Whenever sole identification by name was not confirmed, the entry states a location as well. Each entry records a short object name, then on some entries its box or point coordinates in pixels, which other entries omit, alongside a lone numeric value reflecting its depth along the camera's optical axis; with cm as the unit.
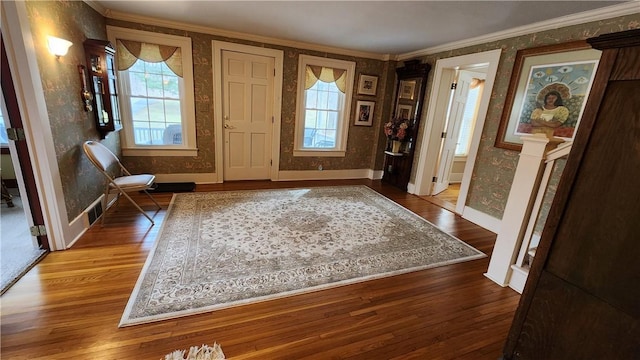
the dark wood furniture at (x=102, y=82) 277
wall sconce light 215
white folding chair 258
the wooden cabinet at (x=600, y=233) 101
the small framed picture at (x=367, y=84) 486
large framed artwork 251
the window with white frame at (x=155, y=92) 360
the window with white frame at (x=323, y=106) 454
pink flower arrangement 455
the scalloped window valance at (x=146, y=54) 355
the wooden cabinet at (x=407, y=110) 438
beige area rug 188
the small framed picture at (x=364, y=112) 499
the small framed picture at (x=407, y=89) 459
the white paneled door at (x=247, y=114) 415
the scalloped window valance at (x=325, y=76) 454
